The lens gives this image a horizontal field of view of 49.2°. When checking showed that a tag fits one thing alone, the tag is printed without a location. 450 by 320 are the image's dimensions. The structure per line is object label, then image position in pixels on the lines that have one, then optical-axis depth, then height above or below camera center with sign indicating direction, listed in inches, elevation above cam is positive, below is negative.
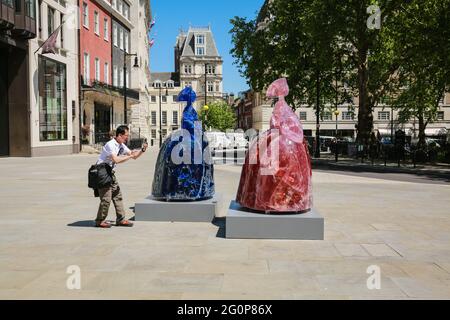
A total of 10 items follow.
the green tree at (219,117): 4320.9 +209.6
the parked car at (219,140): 1903.2 +2.6
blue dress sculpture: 342.0 -18.3
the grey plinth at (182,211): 336.5 -48.1
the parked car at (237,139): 2188.7 +7.3
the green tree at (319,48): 1100.5 +238.7
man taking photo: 303.6 -14.4
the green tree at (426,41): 906.7 +196.5
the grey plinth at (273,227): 281.4 -49.7
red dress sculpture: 291.6 -16.7
